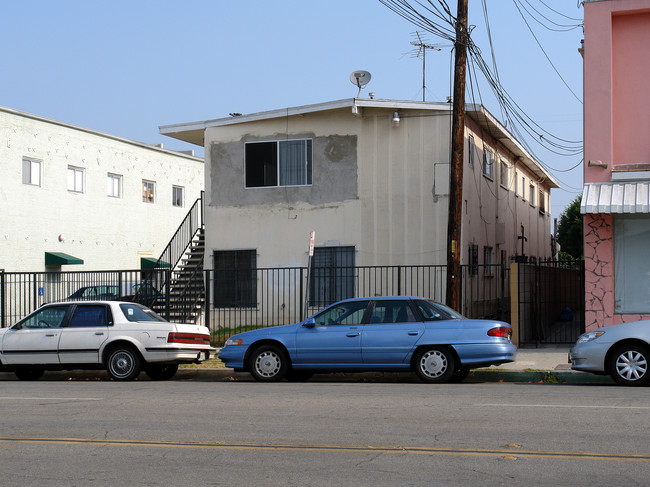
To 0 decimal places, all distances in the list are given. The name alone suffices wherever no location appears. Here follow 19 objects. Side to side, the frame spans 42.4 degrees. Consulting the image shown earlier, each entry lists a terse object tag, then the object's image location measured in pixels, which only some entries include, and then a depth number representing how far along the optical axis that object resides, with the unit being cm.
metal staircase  2247
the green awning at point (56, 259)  3319
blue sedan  1351
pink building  1722
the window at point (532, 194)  3407
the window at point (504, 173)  2777
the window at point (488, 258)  2503
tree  5103
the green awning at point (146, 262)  3861
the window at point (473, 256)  2327
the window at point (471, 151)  2338
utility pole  1706
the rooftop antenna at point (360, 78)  2277
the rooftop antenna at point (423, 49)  2390
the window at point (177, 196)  4097
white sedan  1517
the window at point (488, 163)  2511
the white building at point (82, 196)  3198
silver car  1266
